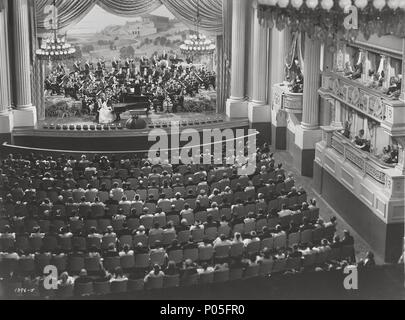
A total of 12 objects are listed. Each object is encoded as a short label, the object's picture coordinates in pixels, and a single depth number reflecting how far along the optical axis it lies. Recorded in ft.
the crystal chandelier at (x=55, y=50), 92.73
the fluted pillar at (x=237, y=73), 99.40
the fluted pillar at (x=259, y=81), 95.86
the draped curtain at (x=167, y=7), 101.50
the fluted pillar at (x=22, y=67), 94.17
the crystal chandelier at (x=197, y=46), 98.32
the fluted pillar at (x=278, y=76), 92.87
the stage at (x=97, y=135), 90.74
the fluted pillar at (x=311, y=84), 80.69
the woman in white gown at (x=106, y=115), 96.94
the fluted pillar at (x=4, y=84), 91.25
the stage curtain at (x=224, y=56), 102.22
